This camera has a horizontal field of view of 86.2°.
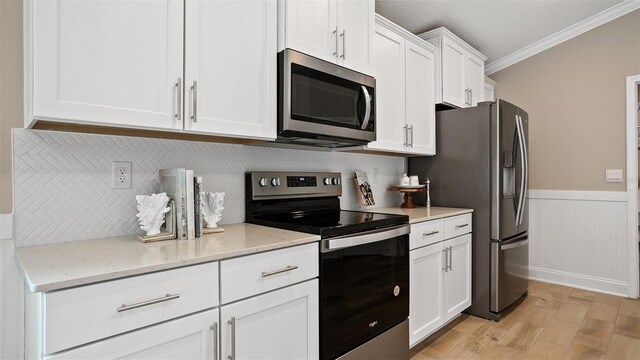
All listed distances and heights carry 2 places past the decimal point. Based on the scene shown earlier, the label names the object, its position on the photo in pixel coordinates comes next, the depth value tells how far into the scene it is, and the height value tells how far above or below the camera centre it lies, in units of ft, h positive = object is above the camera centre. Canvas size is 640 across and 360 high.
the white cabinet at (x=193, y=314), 2.87 -1.33
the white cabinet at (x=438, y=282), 6.95 -2.27
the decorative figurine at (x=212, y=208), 5.28 -0.41
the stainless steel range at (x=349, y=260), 4.96 -1.27
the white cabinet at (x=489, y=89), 12.71 +3.51
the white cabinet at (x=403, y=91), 7.75 +2.23
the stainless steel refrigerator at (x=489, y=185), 8.74 -0.10
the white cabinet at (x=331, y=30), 5.49 +2.66
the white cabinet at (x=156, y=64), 3.56 +1.43
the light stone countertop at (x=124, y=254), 2.95 -0.79
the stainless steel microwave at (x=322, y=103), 5.40 +1.37
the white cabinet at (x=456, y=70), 9.46 +3.29
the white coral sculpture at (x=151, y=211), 4.52 -0.39
